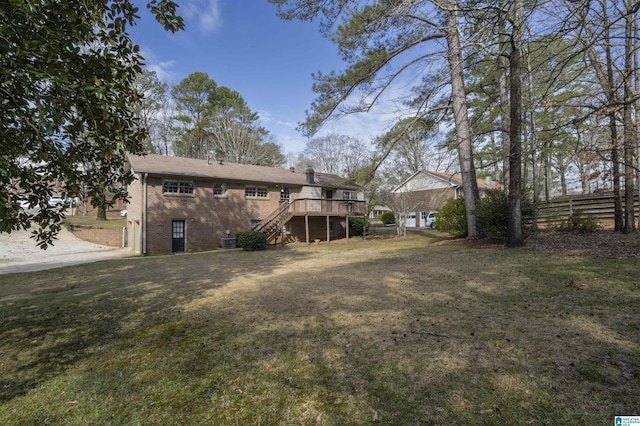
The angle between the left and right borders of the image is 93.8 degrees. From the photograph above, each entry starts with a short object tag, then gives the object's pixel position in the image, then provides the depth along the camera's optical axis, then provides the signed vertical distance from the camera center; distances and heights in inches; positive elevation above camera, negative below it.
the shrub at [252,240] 668.2 -45.3
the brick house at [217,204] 673.6 +41.4
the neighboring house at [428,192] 1239.5 +109.0
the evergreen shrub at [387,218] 1398.6 +0.8
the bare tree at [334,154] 1589.6 +366.0
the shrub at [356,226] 950.4 -23.2
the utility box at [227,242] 727.1 -52.3
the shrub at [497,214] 457.7 +3.9
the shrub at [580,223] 457.1 -12.2
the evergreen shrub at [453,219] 603.0 -3.8
